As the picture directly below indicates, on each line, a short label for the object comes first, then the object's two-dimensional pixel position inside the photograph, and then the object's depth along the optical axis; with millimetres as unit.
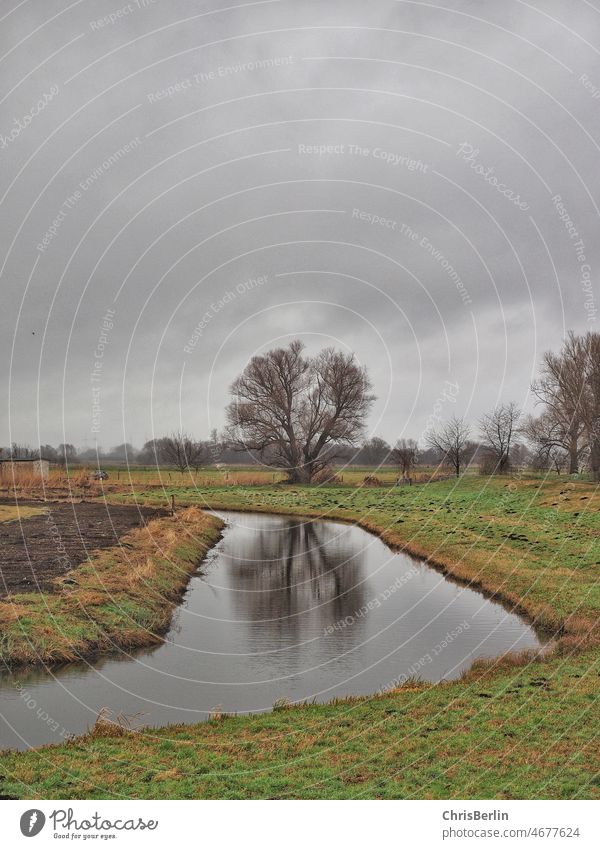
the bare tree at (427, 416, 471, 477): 88438
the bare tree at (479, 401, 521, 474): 79625
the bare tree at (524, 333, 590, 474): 61969
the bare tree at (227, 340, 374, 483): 80188
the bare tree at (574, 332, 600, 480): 58531
